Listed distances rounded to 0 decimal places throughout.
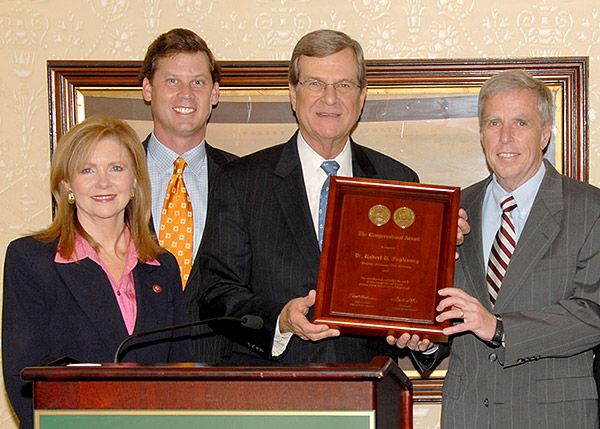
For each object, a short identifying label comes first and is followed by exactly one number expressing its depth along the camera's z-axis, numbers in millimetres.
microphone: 1966
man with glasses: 2615
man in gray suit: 2396
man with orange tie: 2994
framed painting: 3285
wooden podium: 1644
